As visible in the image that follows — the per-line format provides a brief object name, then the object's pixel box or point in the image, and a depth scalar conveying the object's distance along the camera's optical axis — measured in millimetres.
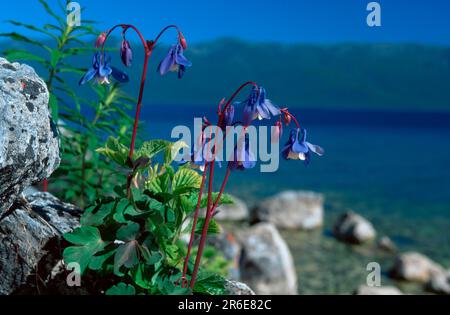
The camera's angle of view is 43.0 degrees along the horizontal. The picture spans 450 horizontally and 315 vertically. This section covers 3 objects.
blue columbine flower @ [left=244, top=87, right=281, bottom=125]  2088
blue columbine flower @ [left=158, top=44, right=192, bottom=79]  2201
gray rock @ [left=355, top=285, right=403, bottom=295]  4711
